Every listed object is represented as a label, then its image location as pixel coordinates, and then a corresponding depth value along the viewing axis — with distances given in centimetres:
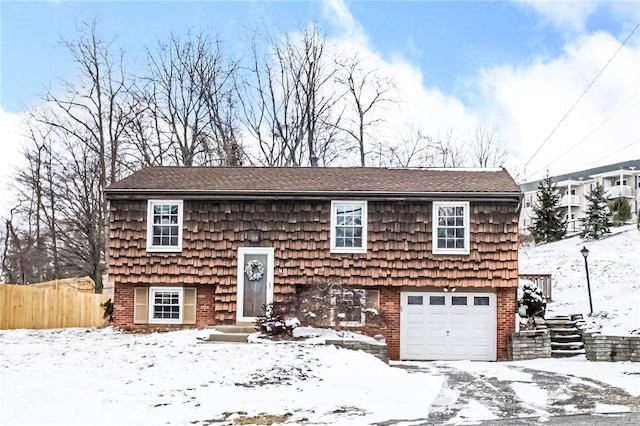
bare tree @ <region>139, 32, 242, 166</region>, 3331
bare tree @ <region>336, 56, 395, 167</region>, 3591
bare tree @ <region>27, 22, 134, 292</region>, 3166
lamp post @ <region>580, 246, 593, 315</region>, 2297
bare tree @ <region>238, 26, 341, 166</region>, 3525
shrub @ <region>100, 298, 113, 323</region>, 2133
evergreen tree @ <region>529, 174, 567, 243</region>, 4084
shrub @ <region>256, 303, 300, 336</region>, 1691
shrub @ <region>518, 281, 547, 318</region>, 2136
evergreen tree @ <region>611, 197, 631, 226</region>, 4094
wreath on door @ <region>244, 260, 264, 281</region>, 1922
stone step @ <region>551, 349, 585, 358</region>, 1915
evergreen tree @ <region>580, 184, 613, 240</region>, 3588
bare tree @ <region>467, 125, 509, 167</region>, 4250
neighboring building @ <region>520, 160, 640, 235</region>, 6381
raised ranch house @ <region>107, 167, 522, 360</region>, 1905
